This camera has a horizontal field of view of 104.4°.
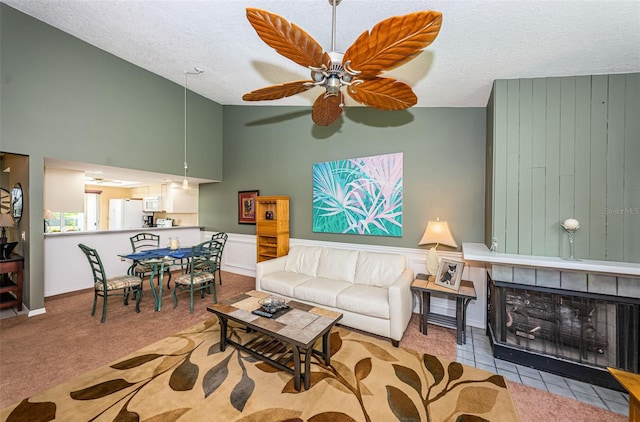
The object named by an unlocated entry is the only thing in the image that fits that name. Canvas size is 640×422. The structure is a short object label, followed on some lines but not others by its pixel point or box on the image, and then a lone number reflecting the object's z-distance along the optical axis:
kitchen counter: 3.81
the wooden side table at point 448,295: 2.67
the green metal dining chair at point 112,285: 3.02
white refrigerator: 7.00
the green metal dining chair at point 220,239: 4.48
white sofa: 2.64
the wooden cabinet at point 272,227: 4.36
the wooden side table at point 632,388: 1.14
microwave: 6.64
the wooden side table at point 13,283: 3.17
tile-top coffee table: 1.91
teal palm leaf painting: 3.56
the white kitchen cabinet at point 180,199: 6.09
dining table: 3.42
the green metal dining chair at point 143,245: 3.91
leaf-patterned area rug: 1.71
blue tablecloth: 3.48
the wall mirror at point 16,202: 3.40
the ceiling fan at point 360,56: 1.19
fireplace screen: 2.02
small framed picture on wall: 5.14
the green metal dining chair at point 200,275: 3.49
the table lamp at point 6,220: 3.21
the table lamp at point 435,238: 2.93
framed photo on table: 2.76
